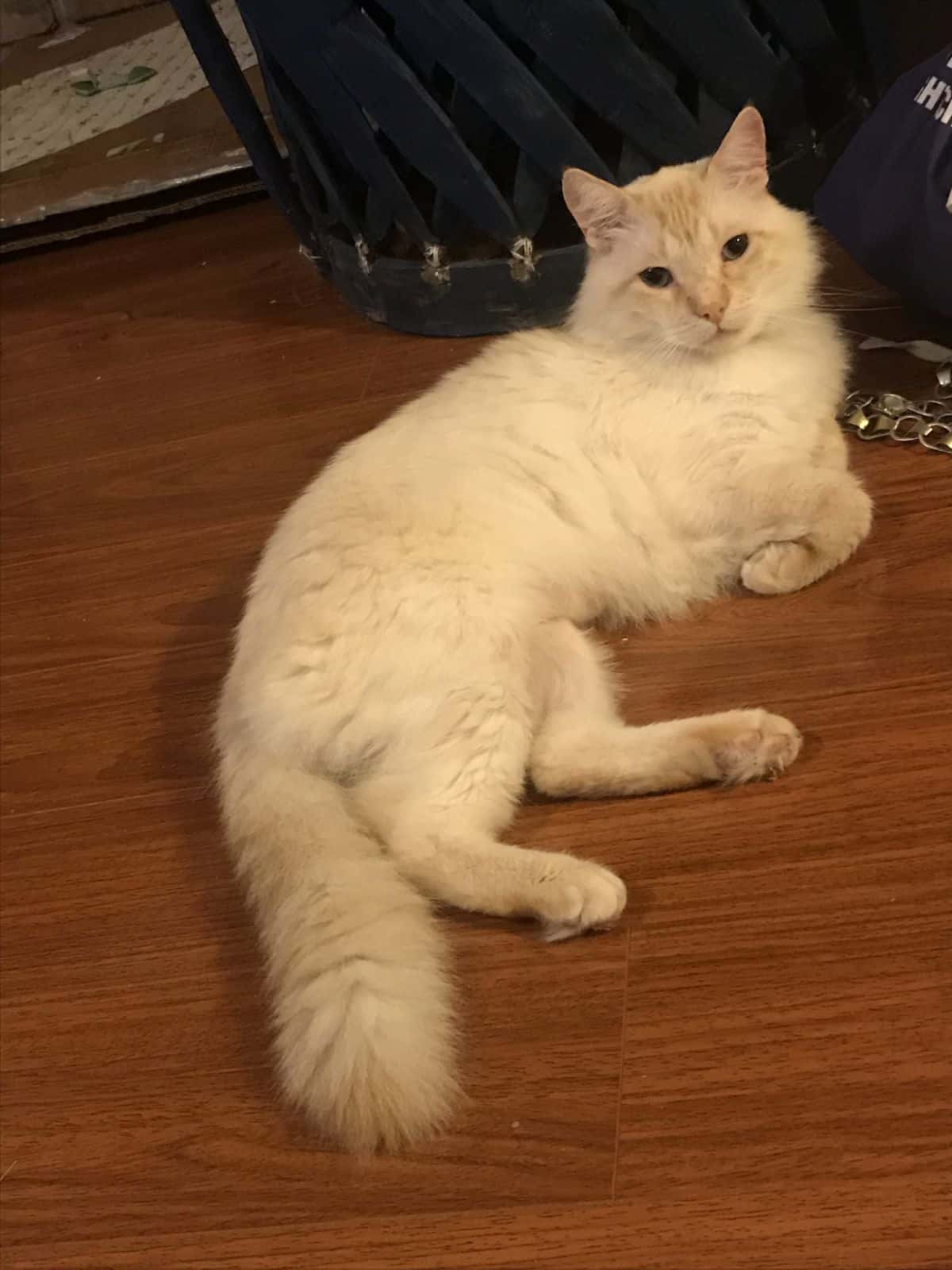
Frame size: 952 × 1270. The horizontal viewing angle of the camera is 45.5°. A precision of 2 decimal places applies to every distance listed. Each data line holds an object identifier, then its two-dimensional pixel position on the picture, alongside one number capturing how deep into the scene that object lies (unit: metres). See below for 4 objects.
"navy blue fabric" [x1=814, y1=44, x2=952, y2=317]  1.42
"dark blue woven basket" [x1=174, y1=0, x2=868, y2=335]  1.75
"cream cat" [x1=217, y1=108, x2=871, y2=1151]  1.03
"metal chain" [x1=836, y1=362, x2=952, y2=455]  1.52
